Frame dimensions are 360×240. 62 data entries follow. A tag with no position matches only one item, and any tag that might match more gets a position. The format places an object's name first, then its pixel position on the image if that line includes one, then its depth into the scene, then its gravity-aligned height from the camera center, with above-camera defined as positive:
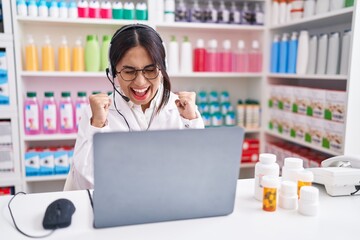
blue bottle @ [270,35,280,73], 2.50 +0.13
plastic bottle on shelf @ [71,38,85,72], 2.34 +0.07
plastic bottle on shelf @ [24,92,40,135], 2.27 -0.31
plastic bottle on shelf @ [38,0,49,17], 2.21 +0.38
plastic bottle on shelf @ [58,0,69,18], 2.24 +0.38
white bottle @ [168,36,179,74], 2.48 +0.10
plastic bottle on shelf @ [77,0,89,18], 2.28 +0.40
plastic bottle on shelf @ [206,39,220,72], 2.60 +0.07
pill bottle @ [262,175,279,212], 0.88 -0.32
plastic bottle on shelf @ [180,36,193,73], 2.52 +0.09
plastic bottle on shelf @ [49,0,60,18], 2.22 +0.38
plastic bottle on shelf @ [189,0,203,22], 2.52 +0.41
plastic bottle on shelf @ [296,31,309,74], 2.20 +0.11
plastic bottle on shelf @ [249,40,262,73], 2.69 +0.08
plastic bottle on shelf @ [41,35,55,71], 2.29 +0.07
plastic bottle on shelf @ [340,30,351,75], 1.88 +0.10
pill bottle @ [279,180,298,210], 0.90 -0.33
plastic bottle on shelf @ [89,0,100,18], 2.29 +0.39
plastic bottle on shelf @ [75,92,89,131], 2.37 -0.25
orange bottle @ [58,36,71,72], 2.33 +0.08
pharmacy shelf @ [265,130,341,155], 2.02 -0.48
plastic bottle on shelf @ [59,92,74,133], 2.33 -0.31
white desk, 0.76 -0.37
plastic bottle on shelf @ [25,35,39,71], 2.26 +0.07
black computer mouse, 0.78 -0.35
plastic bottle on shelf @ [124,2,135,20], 2.35 +0.39
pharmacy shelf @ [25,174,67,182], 2.34 -0.77
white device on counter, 1.00 -0.32
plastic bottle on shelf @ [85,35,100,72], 2.32 +0.09
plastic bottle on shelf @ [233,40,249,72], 2.69 +0.07
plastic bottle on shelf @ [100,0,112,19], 2.31 +0.39
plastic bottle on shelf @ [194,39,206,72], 2.57 +0.09
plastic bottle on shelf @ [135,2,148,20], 2.36 +0.40
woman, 1.20 -0.10
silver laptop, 0.71 -0.23
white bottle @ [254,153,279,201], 0.94 -0.28
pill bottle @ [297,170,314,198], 0.95 -0.30
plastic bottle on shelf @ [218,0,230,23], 2.57 +0.41
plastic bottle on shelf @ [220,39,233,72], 2.63 +0.07
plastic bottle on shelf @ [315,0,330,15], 2.08 +0.40
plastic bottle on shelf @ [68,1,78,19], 2.25 +0.38
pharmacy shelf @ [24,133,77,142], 2.31 -0.48
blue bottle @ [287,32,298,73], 2.30 +0.12
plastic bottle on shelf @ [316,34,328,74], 2.05 +0.10
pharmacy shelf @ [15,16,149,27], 2.20 +0.31
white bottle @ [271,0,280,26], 2.51 +0.43
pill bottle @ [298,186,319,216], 0.86 -0.33
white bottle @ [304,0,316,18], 2.20 +0.41
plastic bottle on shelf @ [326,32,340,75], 1.97 +0.10
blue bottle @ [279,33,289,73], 2.40 +0.13
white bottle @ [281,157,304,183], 0.99 -0.29
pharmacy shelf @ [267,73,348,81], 1.92 -0.03
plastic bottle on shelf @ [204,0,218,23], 2.55 +0.40
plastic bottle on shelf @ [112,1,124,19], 2.33 +0.40
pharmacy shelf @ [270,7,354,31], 1.89 +0.32
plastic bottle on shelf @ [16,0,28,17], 2.17 +0.37
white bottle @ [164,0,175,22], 2.42 +0.41
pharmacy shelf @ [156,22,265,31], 2.45 +0.32
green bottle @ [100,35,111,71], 2.34 +0.11
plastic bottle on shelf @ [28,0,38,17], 2.19 +0.38
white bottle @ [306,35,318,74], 2.13 +0.10
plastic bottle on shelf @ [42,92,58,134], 2.30 -0.31
